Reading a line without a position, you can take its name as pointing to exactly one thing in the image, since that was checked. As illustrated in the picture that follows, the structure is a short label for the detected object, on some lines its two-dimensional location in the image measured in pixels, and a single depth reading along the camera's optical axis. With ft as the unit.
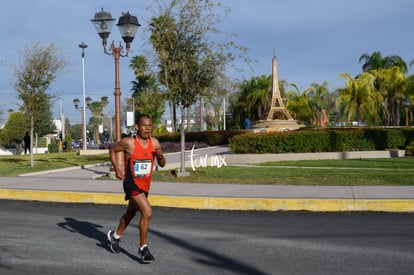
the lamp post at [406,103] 178.88
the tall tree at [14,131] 159.84
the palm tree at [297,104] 258.37
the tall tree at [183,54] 53.83
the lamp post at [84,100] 144.05
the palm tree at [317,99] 273.54
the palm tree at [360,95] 171.01
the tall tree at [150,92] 55.64
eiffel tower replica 149.69
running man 20.65
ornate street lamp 54.75
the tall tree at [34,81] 74.08
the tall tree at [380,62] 210.38
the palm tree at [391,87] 173.06
